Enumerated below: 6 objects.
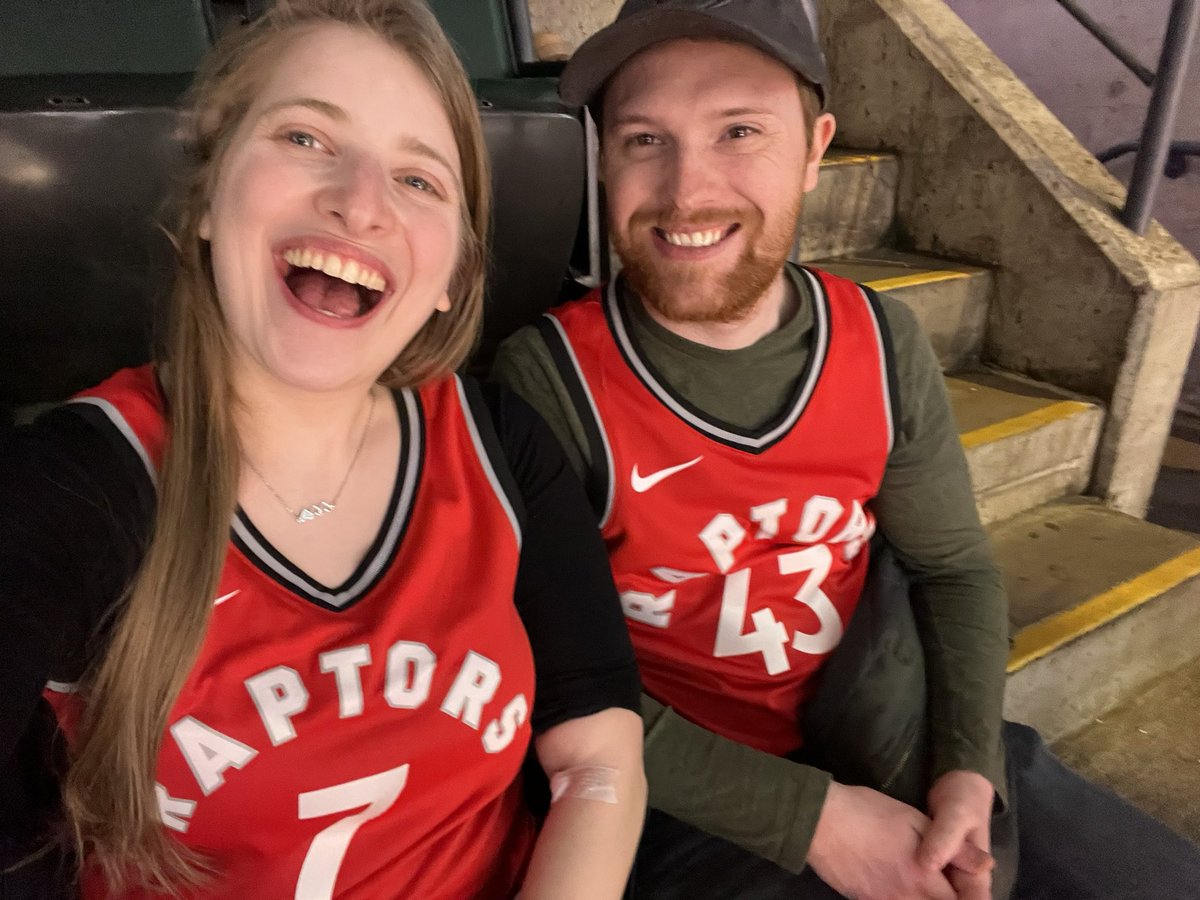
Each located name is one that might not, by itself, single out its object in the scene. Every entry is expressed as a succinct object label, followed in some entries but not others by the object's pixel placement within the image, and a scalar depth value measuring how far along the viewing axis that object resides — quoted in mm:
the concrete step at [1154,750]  1572
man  961
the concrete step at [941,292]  2184
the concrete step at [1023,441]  1955
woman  673
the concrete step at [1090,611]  1625
